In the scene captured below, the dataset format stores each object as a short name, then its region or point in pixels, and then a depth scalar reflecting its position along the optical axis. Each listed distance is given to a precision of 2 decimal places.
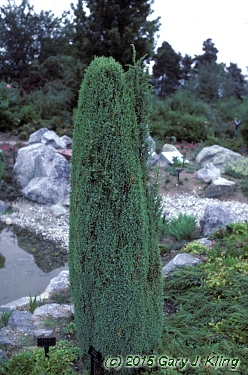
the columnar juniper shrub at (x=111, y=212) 2.63
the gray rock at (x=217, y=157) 11.61
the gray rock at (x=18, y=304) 4.63
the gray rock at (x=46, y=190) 9.62
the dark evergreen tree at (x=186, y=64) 31.81
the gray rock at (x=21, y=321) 3.81
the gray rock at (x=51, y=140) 12.70
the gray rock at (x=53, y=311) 4.11
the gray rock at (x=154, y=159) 11.29
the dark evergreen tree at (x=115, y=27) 16.84
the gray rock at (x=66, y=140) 13.71
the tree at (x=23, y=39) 18.84
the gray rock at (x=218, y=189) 9.55
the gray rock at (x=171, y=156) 11.52
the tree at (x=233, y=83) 23.72
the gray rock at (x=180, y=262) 5.02
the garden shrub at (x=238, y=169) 10.64
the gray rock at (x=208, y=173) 10.20
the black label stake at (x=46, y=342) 2.81
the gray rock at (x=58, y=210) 8.90
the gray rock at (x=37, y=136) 12.83
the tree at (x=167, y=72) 30.97
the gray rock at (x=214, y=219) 6.72
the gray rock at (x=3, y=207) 9.01
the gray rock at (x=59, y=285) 5.14
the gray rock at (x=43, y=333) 3.64
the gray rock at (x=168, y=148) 12.98
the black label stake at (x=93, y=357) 2.70
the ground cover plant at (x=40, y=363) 2.92
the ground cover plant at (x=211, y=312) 3.17
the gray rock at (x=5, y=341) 3.42
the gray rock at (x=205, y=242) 5.85
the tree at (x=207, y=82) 22.44
